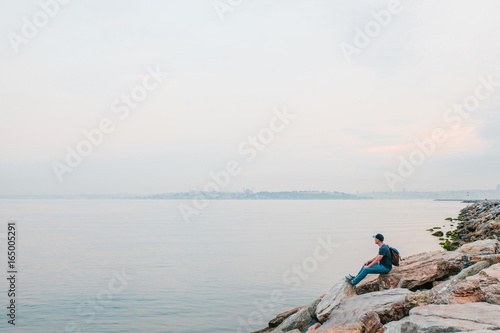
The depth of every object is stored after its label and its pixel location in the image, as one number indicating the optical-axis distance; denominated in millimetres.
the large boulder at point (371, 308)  11297
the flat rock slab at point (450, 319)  8633
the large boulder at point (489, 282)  10062
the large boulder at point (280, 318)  16688
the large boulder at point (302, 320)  14141
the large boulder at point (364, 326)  10555
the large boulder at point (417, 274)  13633
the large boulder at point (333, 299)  13336
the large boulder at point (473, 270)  12615
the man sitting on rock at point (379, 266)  13914
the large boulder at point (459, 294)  10417
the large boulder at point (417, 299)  10956
